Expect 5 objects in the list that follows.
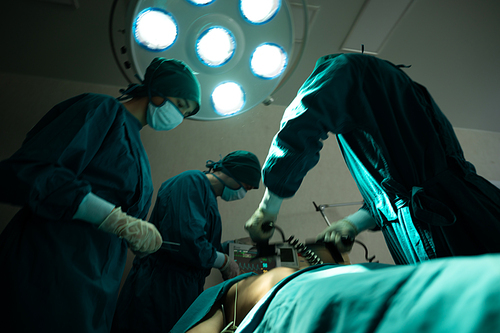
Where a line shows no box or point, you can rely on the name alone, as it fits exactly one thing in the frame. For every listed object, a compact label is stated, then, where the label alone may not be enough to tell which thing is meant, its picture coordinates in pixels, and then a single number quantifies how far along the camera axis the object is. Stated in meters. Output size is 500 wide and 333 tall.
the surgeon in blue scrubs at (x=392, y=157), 0.70
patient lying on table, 0.30
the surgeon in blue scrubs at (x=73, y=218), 0.79
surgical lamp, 1.07
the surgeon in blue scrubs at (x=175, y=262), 1.24
